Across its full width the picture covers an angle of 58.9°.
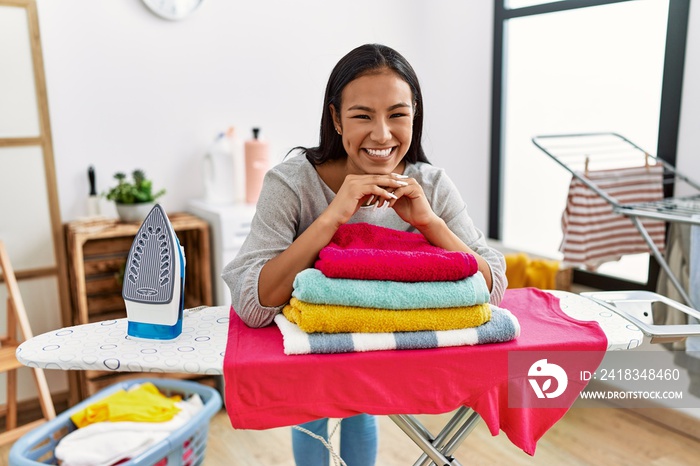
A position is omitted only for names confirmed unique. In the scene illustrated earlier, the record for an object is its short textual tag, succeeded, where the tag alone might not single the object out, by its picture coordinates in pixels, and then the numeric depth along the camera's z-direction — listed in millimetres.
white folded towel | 972
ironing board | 967
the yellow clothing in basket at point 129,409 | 1989
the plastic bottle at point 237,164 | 2689
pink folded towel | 1008
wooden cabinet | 2363
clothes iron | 1062
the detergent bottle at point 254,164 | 2660
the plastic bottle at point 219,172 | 2658
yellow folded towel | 982
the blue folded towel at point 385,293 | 983
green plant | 2391
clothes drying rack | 1990
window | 2445
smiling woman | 1107
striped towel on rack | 2299
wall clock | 2516
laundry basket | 1844
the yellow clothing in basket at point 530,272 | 2658
